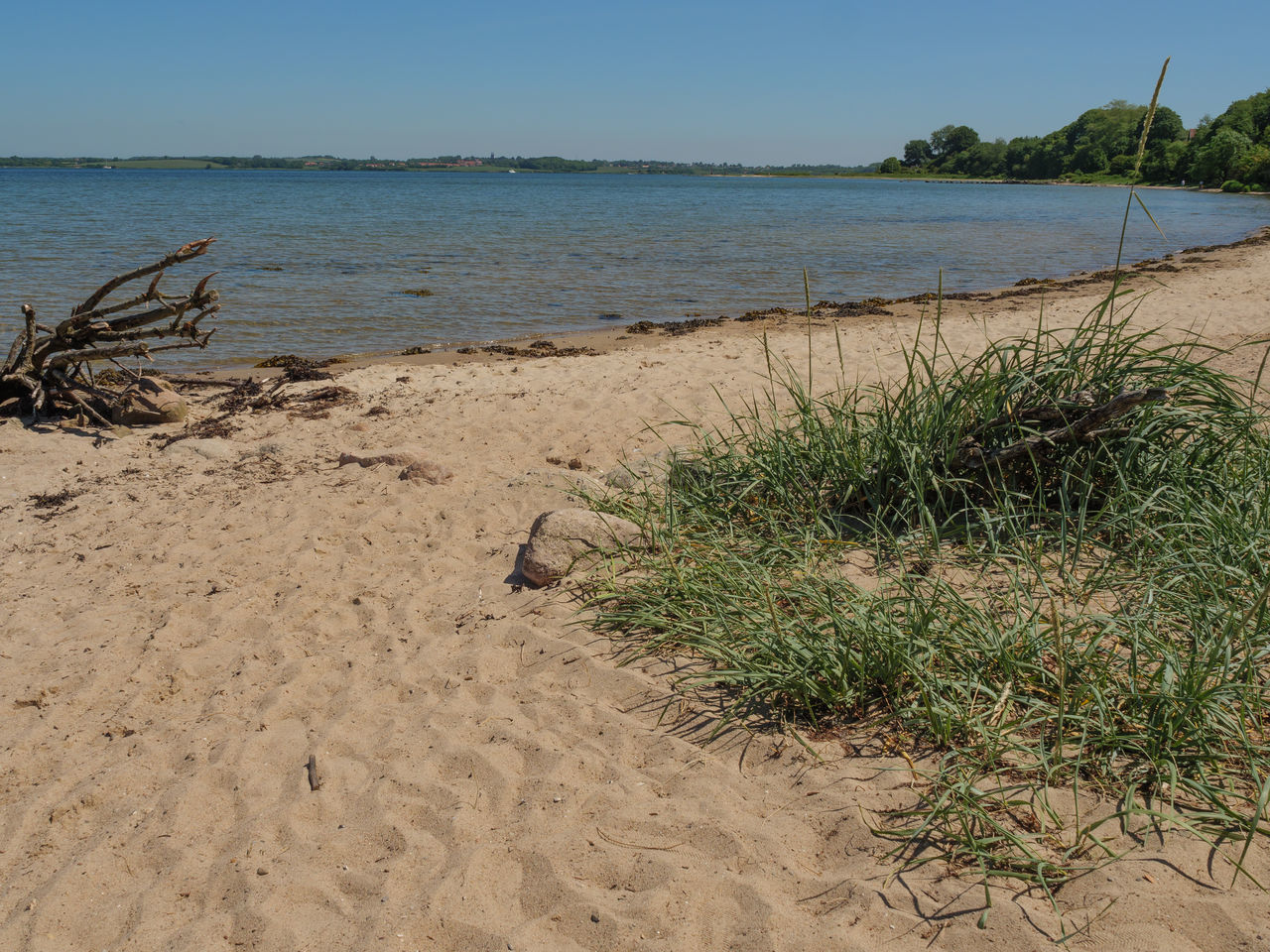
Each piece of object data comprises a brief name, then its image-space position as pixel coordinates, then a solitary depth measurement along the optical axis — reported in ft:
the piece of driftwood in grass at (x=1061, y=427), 11.07
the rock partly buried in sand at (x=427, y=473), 16.67
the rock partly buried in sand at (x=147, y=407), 21.59
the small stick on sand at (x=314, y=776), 8.70
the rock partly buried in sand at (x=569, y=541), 12.35
